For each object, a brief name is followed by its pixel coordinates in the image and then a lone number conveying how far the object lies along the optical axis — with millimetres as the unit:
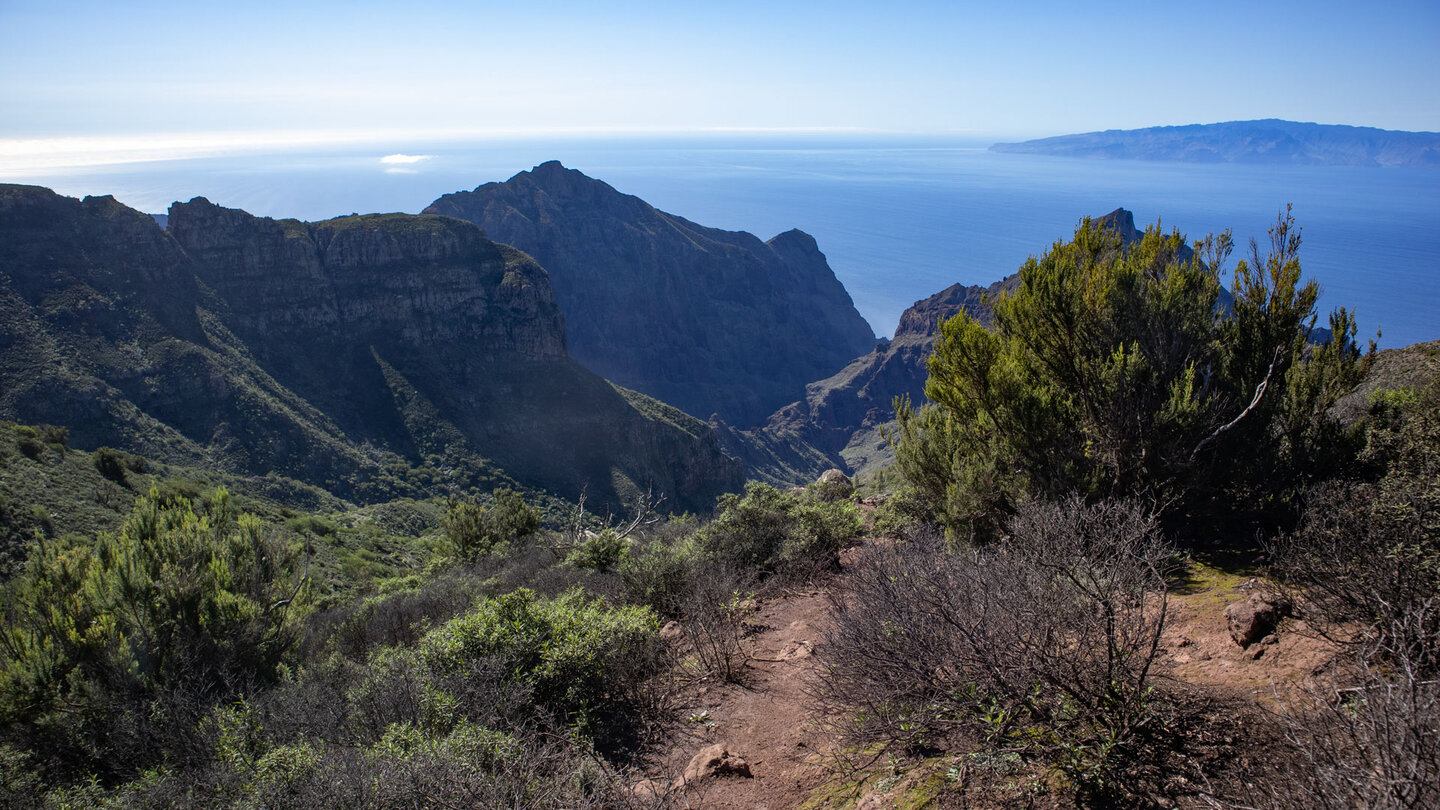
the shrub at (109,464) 25562
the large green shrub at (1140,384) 8352
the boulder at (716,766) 5617
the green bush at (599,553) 12812
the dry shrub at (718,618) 7734
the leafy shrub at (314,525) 29417
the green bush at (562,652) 6910
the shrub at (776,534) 11500
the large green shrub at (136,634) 7930
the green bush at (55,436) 26283
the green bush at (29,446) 23406
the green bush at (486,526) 18391
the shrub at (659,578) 10273
